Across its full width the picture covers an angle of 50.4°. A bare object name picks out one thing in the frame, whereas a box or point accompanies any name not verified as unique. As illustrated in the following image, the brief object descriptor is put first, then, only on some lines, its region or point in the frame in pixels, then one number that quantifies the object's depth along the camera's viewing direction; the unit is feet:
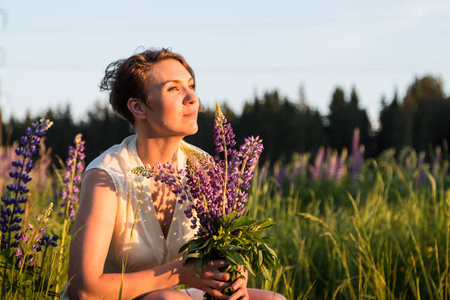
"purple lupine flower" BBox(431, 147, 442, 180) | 24.86
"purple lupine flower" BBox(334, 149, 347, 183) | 27.12
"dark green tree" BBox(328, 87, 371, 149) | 88.31
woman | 6.35
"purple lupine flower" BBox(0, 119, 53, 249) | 7.20
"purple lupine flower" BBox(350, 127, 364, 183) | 27.02
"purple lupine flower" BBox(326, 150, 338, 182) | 27.45
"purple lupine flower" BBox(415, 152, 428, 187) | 27.04
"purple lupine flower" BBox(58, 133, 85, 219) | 8.39
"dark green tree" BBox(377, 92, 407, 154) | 82.23
